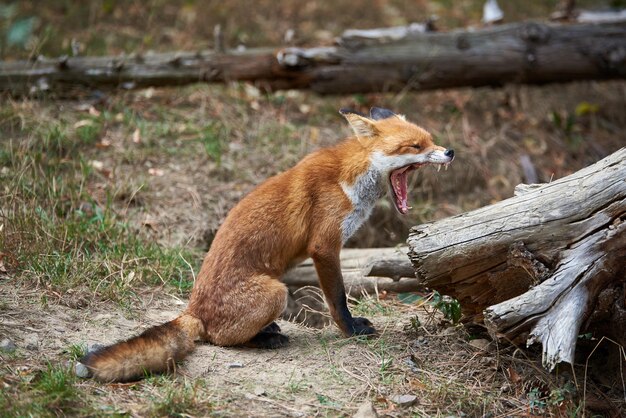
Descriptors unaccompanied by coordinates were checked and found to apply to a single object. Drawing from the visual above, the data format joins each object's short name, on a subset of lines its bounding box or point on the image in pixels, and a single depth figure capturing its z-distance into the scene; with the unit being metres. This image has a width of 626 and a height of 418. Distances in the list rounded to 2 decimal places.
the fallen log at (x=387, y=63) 18.19
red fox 10.66
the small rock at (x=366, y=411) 8.98
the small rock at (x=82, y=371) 9.12
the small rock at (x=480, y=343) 10.78
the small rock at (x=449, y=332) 11.23
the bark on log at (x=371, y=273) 12.94
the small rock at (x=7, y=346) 9.61
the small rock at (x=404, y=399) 9.48
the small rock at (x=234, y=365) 10.21
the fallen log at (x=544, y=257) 9.12
